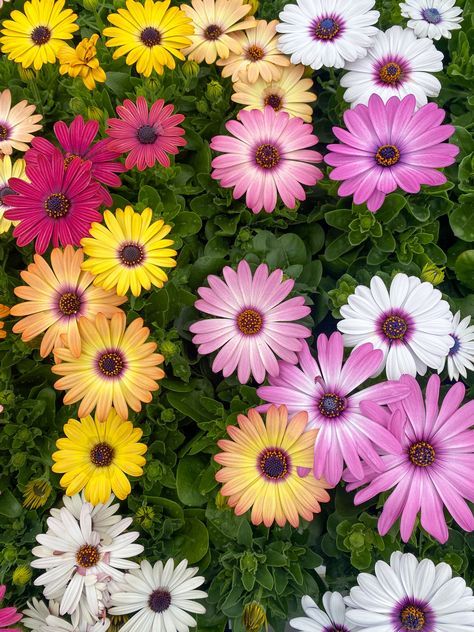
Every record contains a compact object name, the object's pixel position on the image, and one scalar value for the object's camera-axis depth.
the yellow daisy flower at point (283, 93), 0.40
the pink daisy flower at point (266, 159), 0.36
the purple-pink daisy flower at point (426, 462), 0.29
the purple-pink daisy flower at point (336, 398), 0.29
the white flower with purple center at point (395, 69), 0.39
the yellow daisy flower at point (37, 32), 0.41
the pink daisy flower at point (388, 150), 0.34
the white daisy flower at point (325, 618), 0.33
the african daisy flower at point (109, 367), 0.31
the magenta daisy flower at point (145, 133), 0.35
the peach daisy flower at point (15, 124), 0.39
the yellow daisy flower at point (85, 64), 0.38
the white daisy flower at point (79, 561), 0.33
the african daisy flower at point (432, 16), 0.40
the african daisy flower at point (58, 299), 0.32
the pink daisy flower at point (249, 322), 0.32
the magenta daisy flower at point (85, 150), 0.35
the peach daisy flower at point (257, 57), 0.40
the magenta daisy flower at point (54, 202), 0.33
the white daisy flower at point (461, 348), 0.34
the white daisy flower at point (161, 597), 0.34
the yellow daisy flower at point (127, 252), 0.31
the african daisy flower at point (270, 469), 0.30
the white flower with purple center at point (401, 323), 0.32
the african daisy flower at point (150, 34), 0.38
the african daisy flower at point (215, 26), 0.40
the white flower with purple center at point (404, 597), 0.30
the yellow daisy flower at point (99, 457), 0.32
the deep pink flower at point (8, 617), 0.31
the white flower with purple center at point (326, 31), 0.39
